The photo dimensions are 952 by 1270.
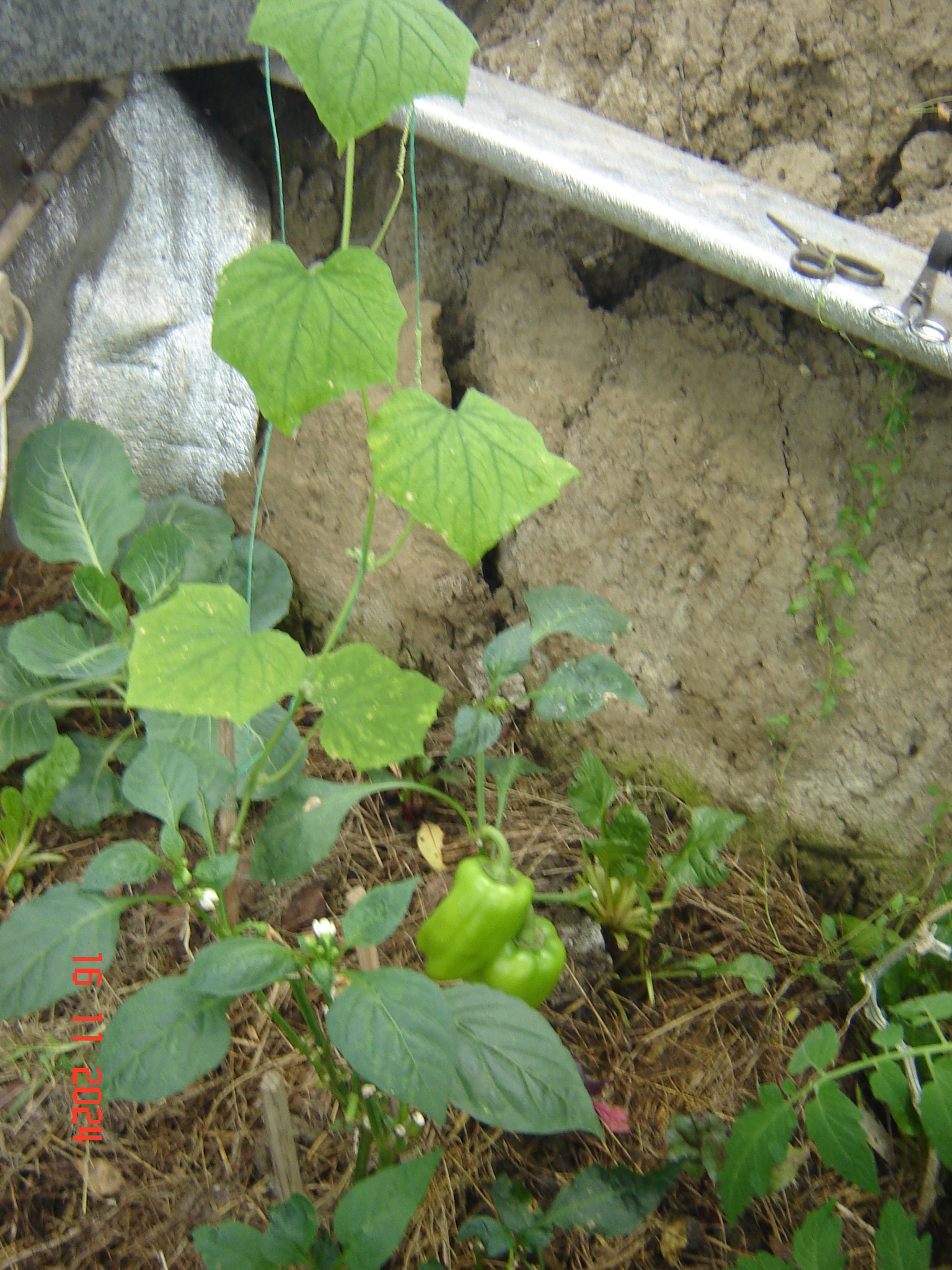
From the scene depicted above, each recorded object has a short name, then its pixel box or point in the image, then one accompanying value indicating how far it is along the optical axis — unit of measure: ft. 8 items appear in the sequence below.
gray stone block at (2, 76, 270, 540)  5.53
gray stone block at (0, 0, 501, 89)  4.66
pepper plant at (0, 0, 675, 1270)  2.91
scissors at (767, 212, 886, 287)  4.06
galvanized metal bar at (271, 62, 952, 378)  4.04
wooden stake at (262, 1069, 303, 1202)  3.53
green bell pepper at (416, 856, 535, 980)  4.11
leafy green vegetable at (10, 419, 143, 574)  5.24
